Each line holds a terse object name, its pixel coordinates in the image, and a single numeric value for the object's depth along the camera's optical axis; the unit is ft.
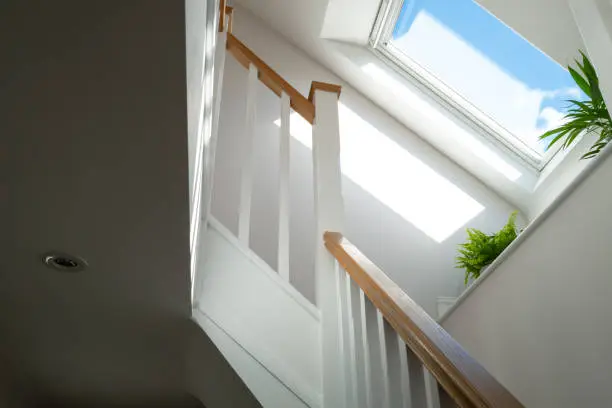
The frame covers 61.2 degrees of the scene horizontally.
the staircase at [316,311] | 3.79
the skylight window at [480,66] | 10.98
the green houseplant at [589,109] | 7.38
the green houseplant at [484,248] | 8.64
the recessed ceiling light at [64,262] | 4.49
